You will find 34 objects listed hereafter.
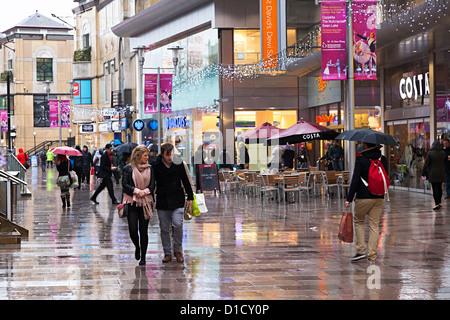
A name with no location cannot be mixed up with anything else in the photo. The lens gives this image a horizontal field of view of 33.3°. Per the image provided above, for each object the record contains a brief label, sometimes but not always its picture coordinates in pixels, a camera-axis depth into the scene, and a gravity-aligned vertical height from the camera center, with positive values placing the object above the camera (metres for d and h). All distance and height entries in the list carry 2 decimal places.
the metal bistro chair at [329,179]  22.69 -0.84
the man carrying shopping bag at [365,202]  10.68 -0.73
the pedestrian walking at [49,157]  61.06 -0.14
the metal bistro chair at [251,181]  23.67 -0.93
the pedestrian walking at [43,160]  56.04 -0.35
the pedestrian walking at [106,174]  21.81 -0.57
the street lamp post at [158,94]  34.00 +2.74
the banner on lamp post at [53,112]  58.18 +3.35
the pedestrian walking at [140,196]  10.59 -0.59
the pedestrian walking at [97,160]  31.46 -0.22
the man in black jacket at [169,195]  10.70 -0.60
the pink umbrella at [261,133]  25.75 +0.67
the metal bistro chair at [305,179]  21.78 -0.81
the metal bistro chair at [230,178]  27.05 -0.92
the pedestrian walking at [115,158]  30.87 -0.15
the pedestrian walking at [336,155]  29.52 -0.14
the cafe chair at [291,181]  21.32 -0.83
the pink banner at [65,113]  57.03 +3.18
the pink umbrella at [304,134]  22.73 +0.55
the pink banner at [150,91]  34.53 +2.91
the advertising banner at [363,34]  17.89 +2.82
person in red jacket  33.35 -0.06
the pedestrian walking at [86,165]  33.78 -0.46
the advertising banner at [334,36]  18.06 +2.77
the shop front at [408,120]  24.31 +1.06
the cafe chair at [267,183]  21.83 -0.90
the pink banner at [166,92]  34.47 +2.85
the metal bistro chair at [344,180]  22.14 -0.85
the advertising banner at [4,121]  67.29 +3.15
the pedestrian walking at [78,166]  30.30 -0.45
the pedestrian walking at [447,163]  20.48 -0.36
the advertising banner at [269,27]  32.88 +5.49
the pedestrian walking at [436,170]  18.00 -0.48
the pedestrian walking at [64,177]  20.58 -0.60
